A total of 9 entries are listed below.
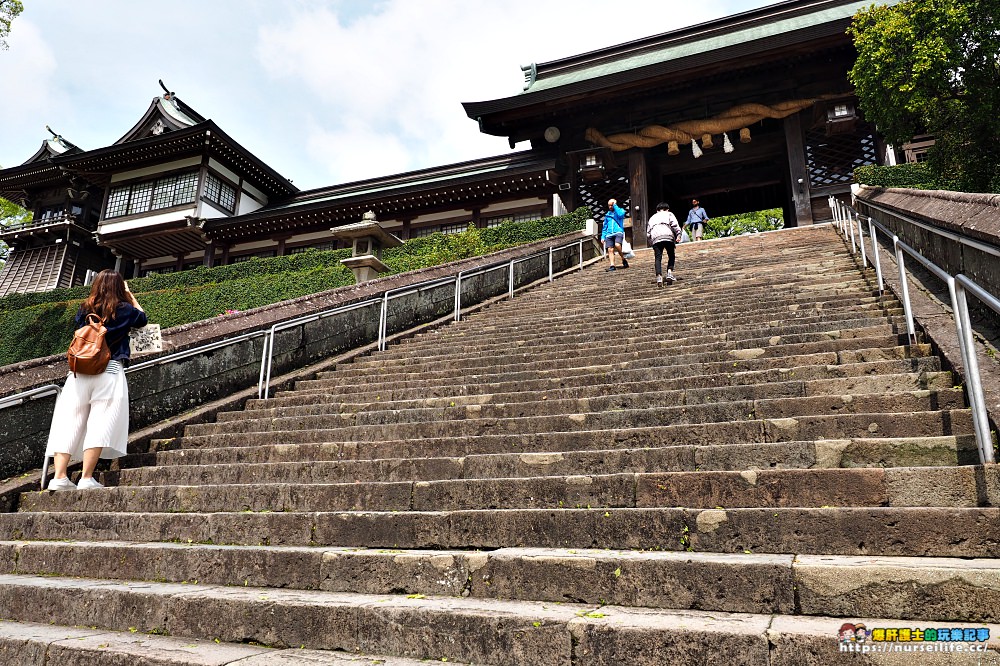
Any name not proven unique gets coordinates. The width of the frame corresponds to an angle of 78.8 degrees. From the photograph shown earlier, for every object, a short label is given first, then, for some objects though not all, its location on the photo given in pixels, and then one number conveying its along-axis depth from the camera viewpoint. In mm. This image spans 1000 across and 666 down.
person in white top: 9289
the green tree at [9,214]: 30073
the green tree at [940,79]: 9164
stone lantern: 11648
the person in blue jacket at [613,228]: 11531
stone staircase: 2275
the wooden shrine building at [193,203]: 21516
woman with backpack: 4629
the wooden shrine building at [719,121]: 16641
